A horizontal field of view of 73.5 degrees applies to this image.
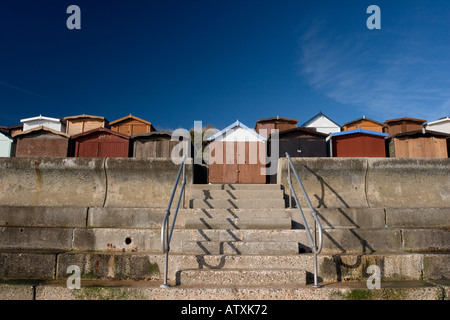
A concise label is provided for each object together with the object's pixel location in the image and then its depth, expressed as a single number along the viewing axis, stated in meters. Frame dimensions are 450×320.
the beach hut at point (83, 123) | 24.42
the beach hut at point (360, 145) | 16.11
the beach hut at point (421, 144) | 17.05
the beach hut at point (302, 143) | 15.39
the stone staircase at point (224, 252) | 3.32
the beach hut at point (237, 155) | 12.77
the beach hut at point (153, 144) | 16.61
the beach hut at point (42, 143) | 16.45
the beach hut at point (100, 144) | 16.73
